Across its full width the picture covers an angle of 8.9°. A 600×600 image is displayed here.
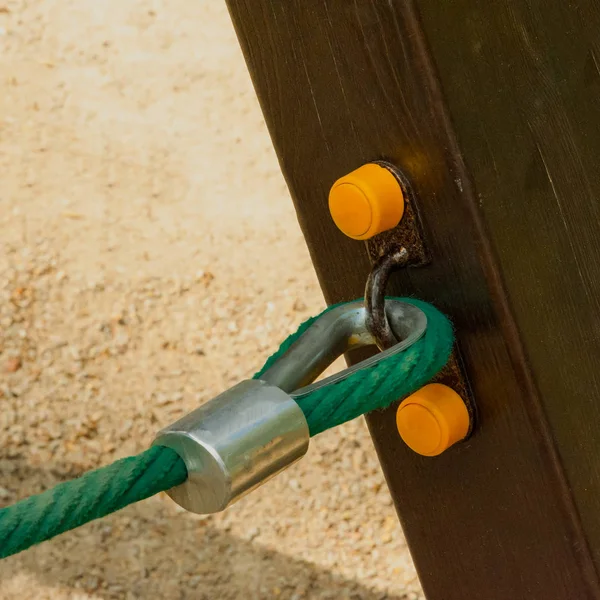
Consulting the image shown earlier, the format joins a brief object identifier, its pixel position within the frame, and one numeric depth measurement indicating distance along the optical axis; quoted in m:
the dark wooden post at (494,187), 1.31
